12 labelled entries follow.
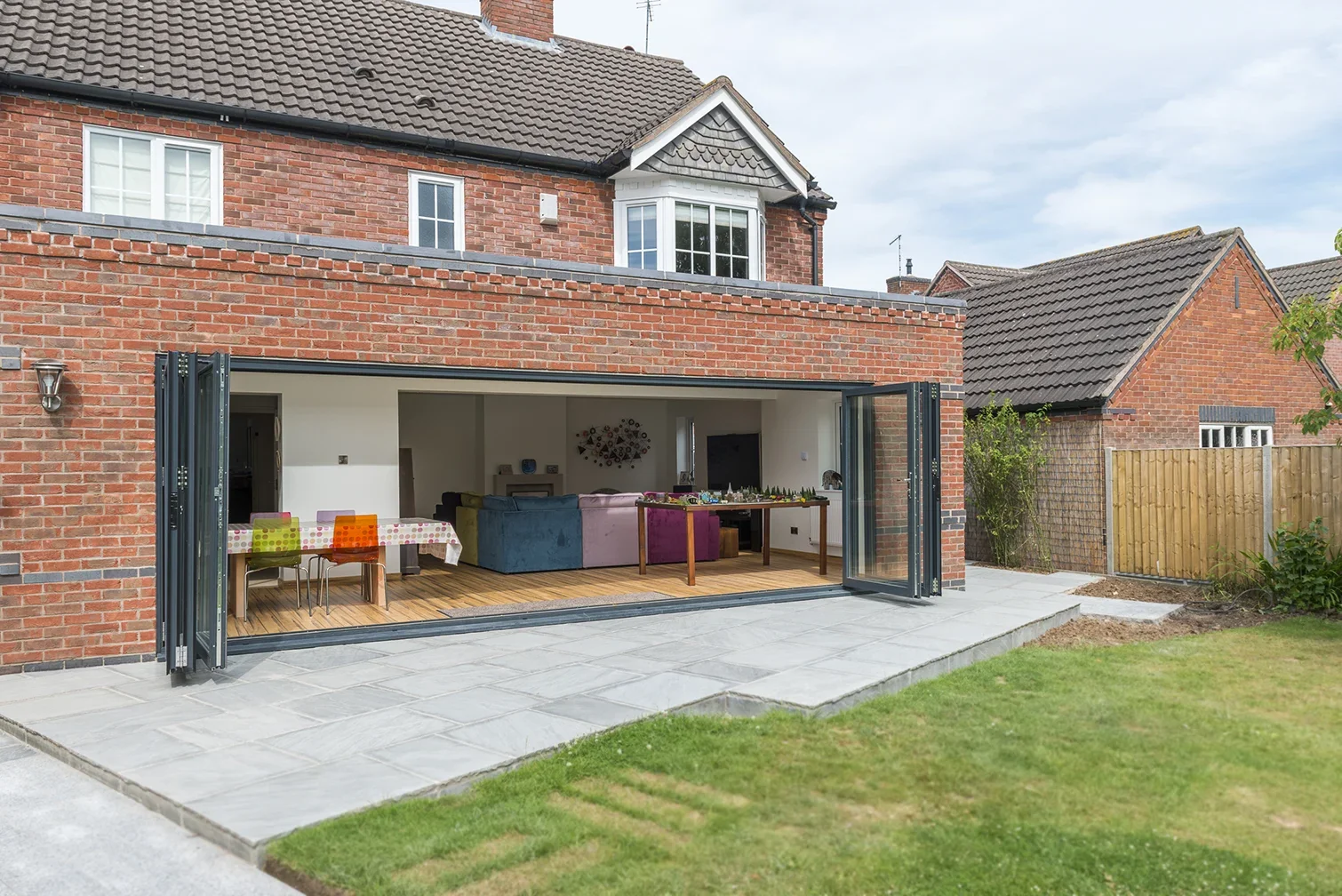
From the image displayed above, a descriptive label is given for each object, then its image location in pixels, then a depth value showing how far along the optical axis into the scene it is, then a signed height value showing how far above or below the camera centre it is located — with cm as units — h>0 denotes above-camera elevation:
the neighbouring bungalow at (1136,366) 1284 +136
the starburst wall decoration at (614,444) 1753 +38
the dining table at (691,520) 1109 -67
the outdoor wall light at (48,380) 723 +68
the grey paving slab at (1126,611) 976 -157
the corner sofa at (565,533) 1232 -89
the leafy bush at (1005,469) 1327 -11
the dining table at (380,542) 904 -71
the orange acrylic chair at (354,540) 923 -68
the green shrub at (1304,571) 980 -115
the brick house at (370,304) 739 +149
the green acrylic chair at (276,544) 889 -69
